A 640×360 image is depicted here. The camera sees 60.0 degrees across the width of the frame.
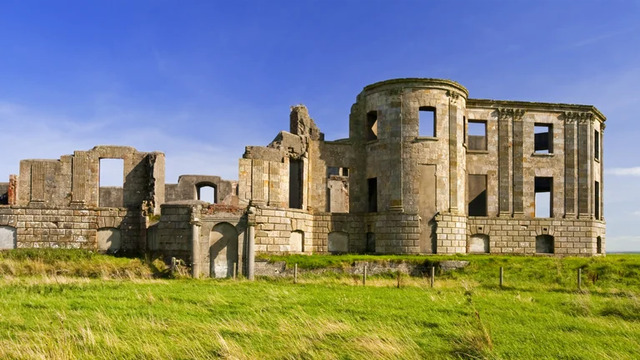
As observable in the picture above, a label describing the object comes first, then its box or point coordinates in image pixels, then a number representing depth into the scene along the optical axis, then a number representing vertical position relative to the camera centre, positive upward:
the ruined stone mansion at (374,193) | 25.58 +0.33
